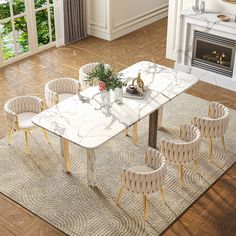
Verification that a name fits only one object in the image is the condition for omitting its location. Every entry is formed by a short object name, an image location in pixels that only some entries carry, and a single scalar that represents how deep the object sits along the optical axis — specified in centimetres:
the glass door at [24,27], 846
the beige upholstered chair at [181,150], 544
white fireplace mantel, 755
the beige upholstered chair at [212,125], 595
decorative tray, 600
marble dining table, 539
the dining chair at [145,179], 500
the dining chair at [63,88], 666
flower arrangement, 572
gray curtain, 924
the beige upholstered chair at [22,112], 609
